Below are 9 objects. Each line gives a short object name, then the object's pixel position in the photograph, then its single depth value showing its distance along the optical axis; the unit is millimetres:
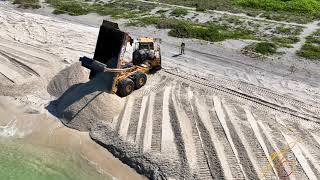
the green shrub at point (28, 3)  40850
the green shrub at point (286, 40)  30188
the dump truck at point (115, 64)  19312
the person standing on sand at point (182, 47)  26688
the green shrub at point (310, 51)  26958
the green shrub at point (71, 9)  38438
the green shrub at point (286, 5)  44819
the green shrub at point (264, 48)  27580
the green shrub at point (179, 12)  39456
